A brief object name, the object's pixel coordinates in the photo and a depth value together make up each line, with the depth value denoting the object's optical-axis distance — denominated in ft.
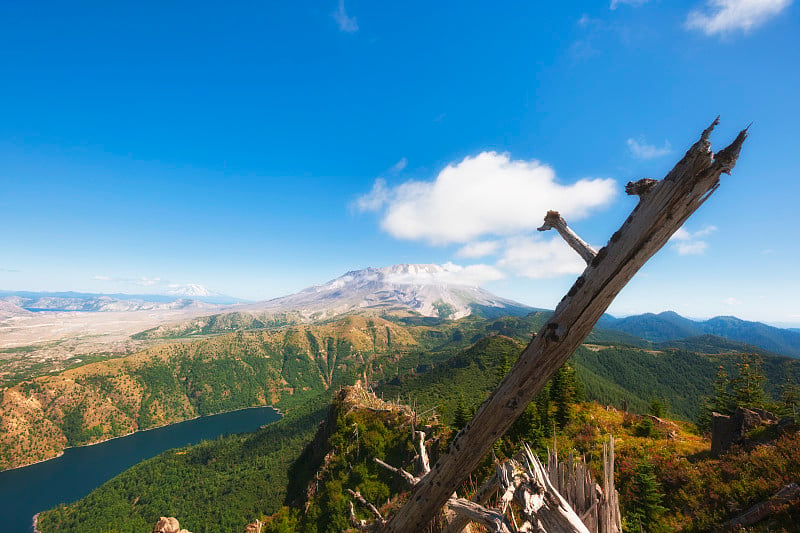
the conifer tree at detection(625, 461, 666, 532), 36.27
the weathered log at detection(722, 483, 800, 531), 26.76
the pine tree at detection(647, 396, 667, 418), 111.24
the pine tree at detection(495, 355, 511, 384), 112.27
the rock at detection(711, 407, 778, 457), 46.73
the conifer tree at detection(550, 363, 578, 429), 91.30
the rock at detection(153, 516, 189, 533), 44.24
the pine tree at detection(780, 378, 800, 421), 93.06
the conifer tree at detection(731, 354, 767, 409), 103.14
